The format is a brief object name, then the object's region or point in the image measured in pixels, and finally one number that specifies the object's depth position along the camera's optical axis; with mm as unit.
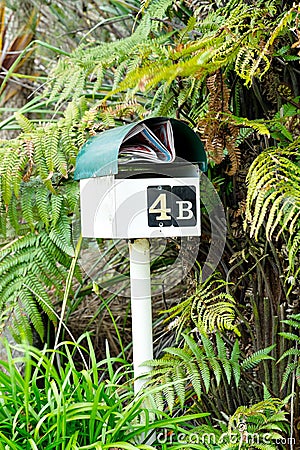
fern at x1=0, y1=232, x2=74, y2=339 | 4875
